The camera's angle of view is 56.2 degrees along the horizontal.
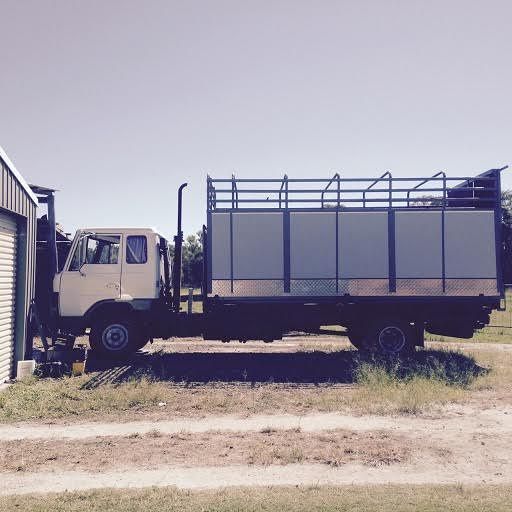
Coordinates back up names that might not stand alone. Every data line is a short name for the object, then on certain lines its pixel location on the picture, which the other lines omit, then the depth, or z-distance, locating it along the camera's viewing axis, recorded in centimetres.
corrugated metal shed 941
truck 1103
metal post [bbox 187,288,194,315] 1127
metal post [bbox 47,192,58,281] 1159
